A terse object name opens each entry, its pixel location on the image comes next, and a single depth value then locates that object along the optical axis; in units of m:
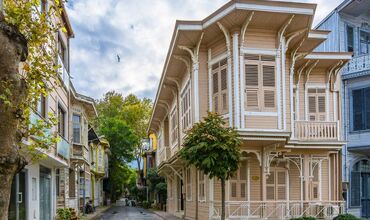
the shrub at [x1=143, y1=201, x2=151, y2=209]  52.16
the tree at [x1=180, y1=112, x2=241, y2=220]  15.48
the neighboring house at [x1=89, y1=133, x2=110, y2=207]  46.27
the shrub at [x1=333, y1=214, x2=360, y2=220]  17.30
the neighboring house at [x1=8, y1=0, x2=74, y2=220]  16.64
